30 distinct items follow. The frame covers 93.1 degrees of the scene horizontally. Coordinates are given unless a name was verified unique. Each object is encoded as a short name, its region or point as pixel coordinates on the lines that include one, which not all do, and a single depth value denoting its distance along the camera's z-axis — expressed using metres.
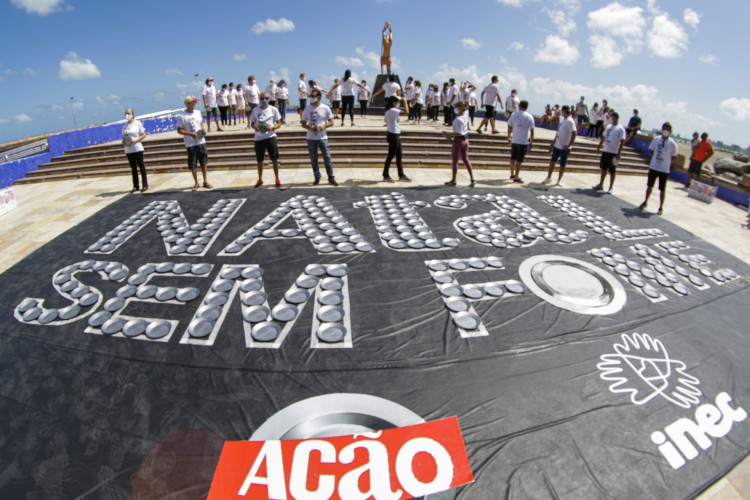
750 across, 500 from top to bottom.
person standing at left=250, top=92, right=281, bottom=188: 7.87
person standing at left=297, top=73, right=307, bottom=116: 13.98
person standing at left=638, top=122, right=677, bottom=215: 7.66
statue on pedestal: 19.67
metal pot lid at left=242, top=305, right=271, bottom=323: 4.15
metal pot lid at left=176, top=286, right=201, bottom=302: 4.53
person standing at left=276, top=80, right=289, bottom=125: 14.52
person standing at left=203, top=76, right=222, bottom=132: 12.53
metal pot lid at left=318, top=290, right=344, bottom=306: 4.46
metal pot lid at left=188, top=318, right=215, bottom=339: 3.90
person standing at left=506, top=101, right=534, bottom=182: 8.77
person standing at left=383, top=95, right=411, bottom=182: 8.30
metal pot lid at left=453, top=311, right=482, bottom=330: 4.07
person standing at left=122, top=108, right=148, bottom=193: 8.16
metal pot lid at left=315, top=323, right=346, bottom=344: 3.82
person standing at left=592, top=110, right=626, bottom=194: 8.67
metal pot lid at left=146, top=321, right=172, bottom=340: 3.90
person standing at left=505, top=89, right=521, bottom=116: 12.87
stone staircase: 11.48
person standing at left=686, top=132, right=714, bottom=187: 11.09
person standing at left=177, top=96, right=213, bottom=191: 7.86
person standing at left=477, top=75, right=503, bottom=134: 12.33
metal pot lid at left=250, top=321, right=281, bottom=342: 3.85
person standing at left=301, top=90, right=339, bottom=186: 8.03
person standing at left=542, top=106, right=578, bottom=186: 8.75
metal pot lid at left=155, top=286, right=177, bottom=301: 4.55
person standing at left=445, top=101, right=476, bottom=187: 8.30
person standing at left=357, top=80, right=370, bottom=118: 15.87
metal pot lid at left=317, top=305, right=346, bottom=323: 4.14
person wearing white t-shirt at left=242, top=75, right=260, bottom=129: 12.75
